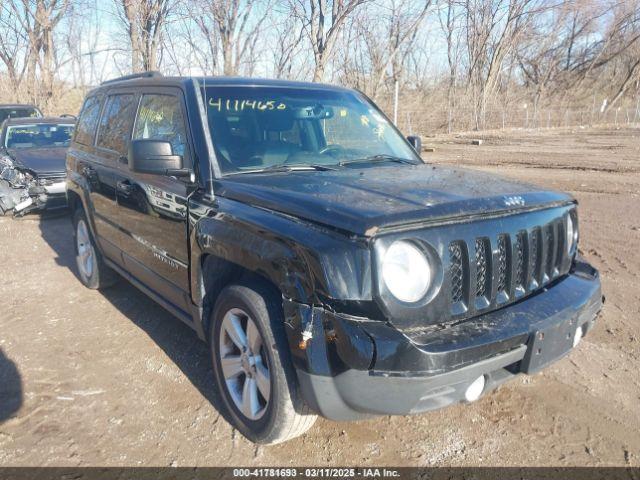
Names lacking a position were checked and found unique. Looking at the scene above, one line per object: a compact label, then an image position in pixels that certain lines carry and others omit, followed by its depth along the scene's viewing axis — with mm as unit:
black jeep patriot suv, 2197
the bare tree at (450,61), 32938
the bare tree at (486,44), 32250
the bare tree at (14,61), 24416
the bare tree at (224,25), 18688
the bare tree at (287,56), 21783
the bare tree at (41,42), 20922
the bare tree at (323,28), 15719
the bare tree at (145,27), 16094
